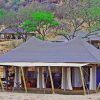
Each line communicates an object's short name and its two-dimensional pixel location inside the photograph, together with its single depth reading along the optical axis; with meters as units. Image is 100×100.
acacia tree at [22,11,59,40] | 47.88
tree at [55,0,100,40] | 43.97
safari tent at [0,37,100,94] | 23.61
